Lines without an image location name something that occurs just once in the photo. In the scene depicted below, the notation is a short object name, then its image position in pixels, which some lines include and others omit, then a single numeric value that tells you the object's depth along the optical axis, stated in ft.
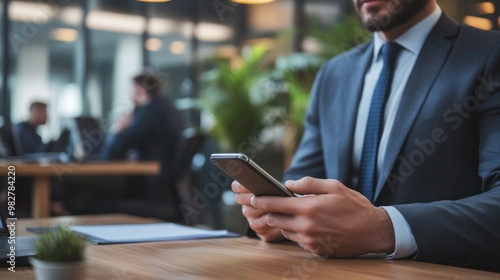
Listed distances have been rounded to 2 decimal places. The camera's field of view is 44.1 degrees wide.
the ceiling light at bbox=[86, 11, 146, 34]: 27.27
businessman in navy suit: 3.67
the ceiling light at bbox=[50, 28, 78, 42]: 26.78
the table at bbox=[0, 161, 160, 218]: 12.62
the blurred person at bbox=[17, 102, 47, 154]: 16.70
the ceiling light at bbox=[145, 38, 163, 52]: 28.63
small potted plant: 2.50
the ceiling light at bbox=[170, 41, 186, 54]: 28.99
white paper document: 4.43
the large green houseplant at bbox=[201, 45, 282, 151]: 22.62
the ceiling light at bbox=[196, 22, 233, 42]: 29.43
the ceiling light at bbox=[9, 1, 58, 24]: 25.67
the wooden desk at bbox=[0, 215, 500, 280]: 3.15
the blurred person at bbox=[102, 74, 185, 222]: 15.24
